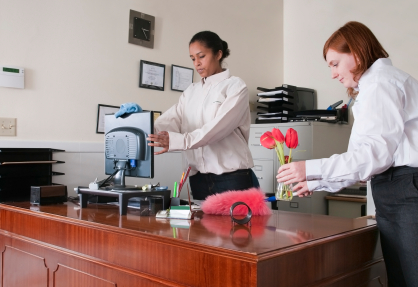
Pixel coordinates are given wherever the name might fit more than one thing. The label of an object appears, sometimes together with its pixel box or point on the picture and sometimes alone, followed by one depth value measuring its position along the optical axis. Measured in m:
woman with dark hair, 2.10
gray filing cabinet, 3.24
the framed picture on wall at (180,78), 3.09
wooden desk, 1.04
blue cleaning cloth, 1.85
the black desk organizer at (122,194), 1.66
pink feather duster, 1.60
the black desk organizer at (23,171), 2.13
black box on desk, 1.94
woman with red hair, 1.19
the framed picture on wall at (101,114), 2.69
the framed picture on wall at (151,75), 2.90
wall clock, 2.85
